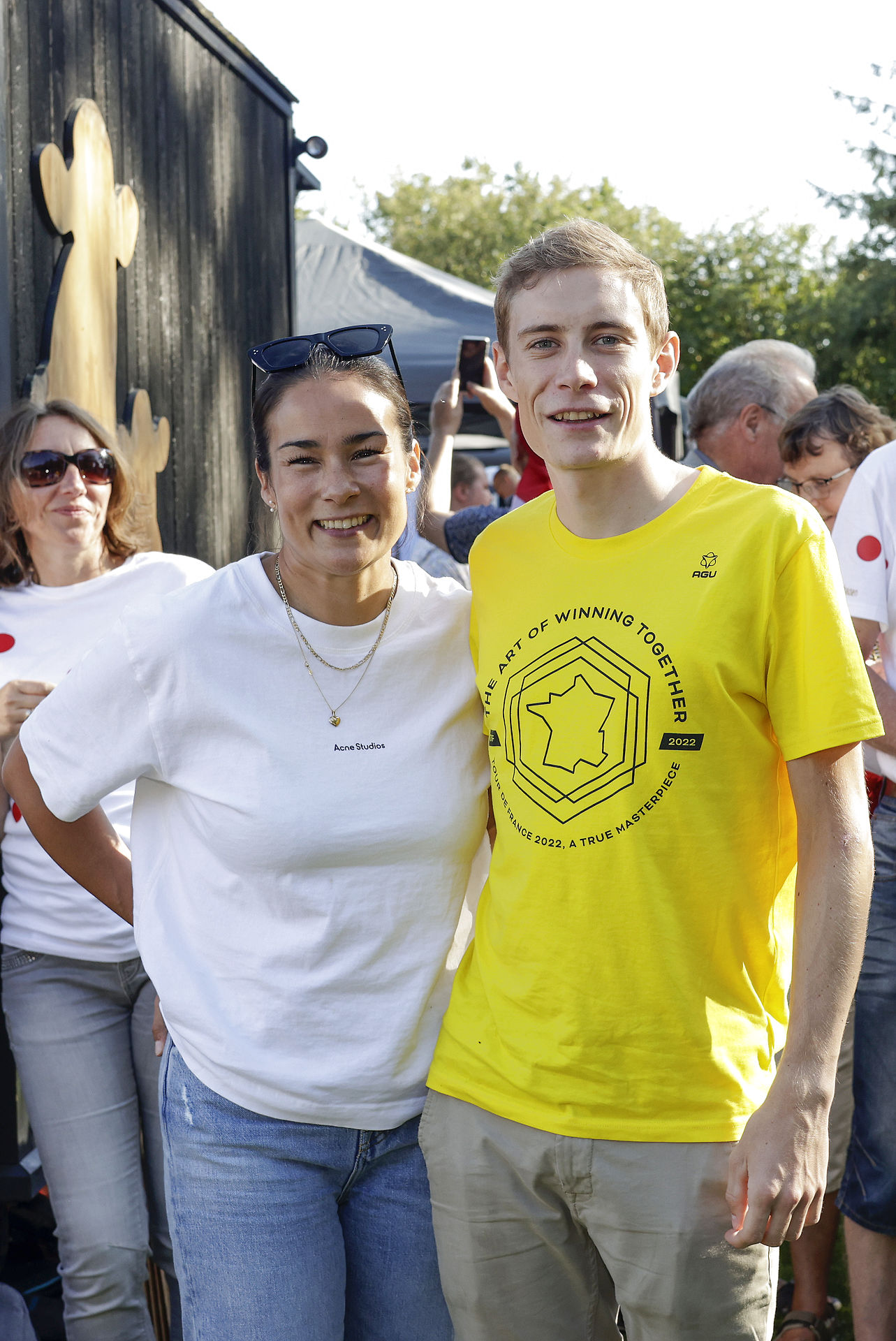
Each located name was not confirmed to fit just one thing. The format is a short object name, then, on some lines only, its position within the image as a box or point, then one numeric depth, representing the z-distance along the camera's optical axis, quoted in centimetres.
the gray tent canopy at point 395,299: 803
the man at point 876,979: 279
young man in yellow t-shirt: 164
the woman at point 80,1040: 260
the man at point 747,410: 404
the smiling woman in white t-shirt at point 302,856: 185
